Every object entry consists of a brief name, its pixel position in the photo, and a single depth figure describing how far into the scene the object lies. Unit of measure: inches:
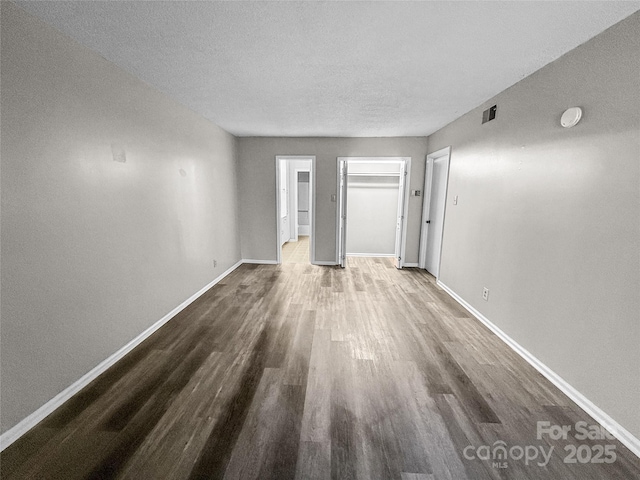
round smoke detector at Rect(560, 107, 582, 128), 71.3
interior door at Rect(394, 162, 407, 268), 195.0
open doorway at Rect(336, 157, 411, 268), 229.3
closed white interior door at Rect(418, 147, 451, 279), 168.1
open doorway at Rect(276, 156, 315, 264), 227.6
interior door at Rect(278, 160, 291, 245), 282.7
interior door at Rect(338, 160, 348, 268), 191.4
